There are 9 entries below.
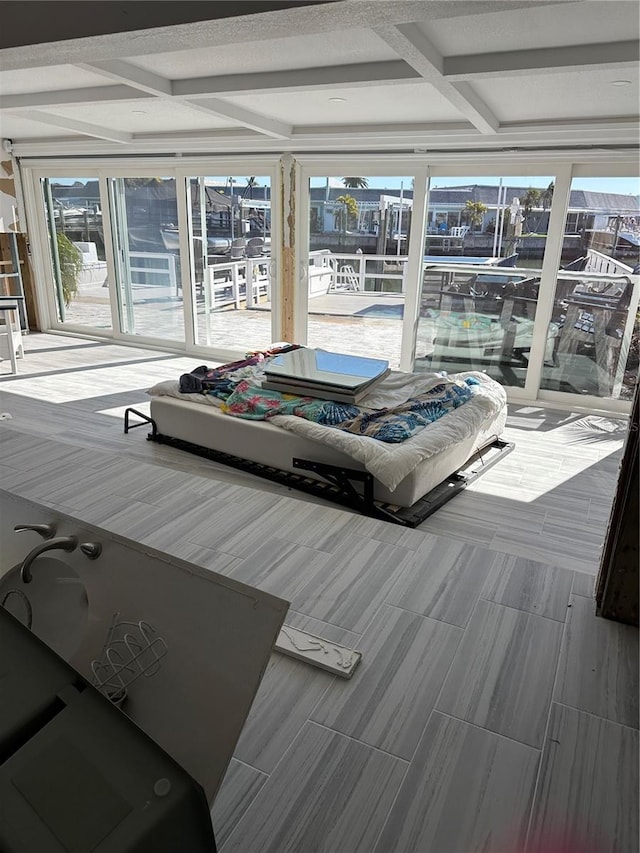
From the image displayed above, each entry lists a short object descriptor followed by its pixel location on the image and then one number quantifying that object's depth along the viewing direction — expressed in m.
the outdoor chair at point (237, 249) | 6.24
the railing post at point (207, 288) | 6.45
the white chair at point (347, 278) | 5.80
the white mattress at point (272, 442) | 3.19
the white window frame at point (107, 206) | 5.91
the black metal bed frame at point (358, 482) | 3.11
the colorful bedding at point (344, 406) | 3.43
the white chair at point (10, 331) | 5.53
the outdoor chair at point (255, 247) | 6.16
